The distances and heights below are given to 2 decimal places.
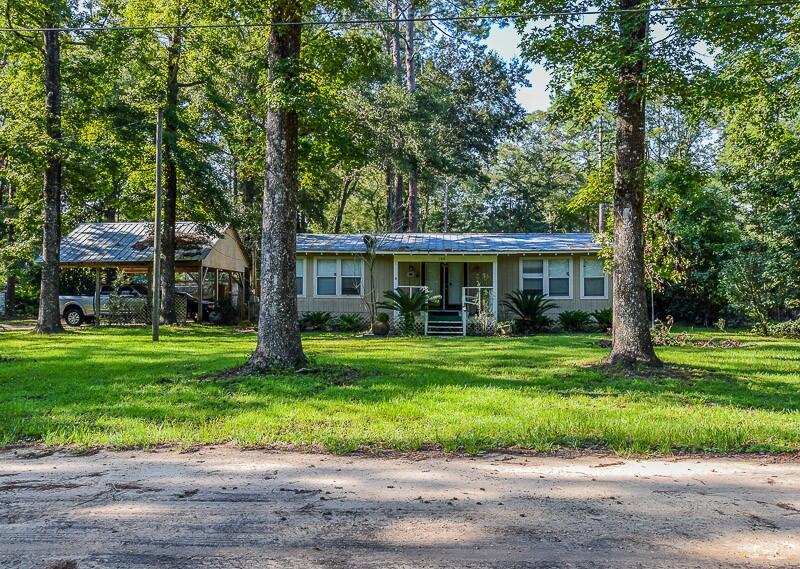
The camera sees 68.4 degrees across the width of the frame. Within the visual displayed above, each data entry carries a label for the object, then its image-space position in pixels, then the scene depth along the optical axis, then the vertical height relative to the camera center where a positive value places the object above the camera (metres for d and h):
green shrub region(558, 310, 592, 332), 17.62 -0.54
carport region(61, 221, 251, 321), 20.94 +1.75
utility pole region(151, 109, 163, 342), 13.74 +0.89
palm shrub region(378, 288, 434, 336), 16.28 -0.11
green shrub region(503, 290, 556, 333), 17.00 -0.24
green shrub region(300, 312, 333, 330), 18.28 -0.63
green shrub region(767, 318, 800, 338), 15.18 -0.68
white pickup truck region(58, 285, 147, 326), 20.11 -0.26
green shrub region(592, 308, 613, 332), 17.61 -0.48
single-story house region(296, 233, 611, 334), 18.16 +1.01
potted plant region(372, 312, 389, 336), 16.30 -0.70
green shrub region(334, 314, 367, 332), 18.02 -0.69
